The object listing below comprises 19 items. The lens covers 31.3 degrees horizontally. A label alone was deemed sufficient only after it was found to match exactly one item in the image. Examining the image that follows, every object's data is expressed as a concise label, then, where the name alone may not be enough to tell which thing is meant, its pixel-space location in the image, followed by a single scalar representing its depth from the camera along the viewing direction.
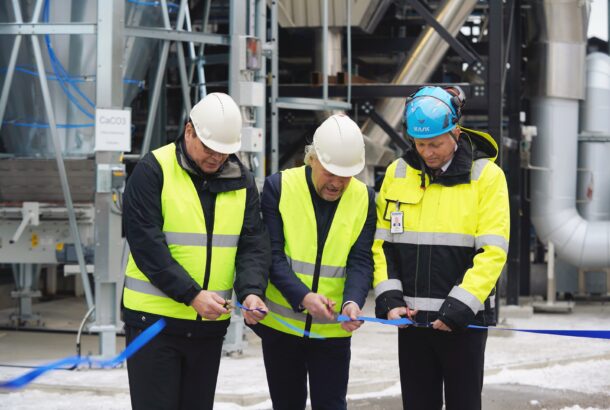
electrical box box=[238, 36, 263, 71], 9.30
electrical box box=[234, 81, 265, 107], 9.27
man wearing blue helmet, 4.71
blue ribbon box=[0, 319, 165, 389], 4.48
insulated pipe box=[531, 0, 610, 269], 13.26
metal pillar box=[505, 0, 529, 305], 12.88
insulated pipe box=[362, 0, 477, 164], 12.59
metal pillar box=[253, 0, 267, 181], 9.73
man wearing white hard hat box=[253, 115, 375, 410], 4.91
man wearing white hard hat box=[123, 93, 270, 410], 4.61
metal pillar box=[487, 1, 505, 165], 11.40
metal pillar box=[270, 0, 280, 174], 10.24
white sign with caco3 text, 8.39
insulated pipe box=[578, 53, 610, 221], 13.59
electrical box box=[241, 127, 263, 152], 9.27
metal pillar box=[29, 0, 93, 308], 8.71
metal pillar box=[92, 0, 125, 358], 8.46
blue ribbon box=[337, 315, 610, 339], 4.71
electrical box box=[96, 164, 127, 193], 8.50
